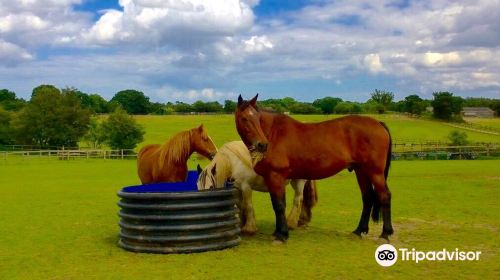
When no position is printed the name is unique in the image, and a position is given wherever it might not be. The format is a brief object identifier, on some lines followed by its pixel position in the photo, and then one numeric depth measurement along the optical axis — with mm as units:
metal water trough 6711
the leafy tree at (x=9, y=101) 85912
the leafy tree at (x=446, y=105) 81188
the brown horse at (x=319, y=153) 7270
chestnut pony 9141
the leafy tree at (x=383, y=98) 113862
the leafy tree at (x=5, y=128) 63000
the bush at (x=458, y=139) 47250
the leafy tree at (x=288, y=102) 96762
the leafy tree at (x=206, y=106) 102688
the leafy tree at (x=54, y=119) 55750
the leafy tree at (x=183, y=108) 110625
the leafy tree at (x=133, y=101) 120000
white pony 7730
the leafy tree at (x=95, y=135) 51938
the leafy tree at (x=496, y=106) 118750
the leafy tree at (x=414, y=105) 97238
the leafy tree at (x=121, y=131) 49375
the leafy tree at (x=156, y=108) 117856
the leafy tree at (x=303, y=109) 90256
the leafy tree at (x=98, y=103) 116300
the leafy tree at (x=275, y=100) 99312
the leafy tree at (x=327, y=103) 106750
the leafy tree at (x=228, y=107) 86156
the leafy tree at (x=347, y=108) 93012
